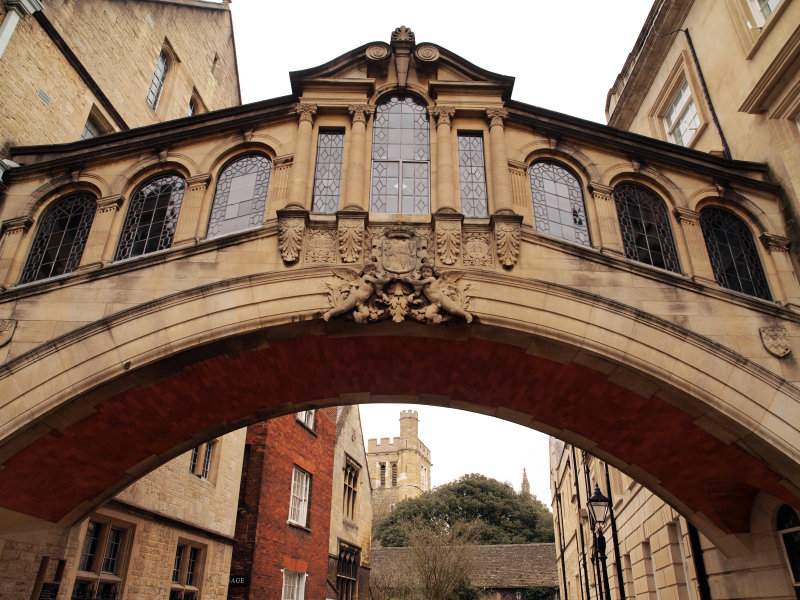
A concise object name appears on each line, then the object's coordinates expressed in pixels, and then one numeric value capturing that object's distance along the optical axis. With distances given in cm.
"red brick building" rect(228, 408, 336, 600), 1566
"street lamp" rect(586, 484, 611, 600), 1153
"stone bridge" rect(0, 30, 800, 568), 802
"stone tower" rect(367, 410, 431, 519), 8606
